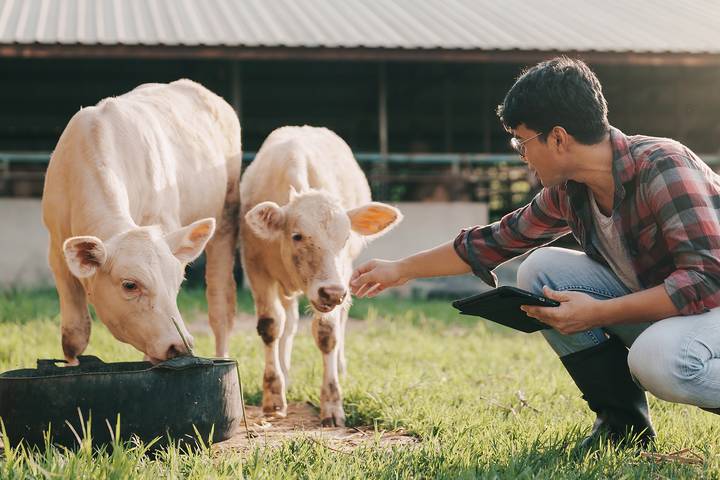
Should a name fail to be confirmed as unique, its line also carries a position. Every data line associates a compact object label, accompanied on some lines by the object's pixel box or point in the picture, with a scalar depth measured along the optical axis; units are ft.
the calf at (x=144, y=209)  13.28
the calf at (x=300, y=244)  15.53
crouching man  10.43
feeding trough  10.75
